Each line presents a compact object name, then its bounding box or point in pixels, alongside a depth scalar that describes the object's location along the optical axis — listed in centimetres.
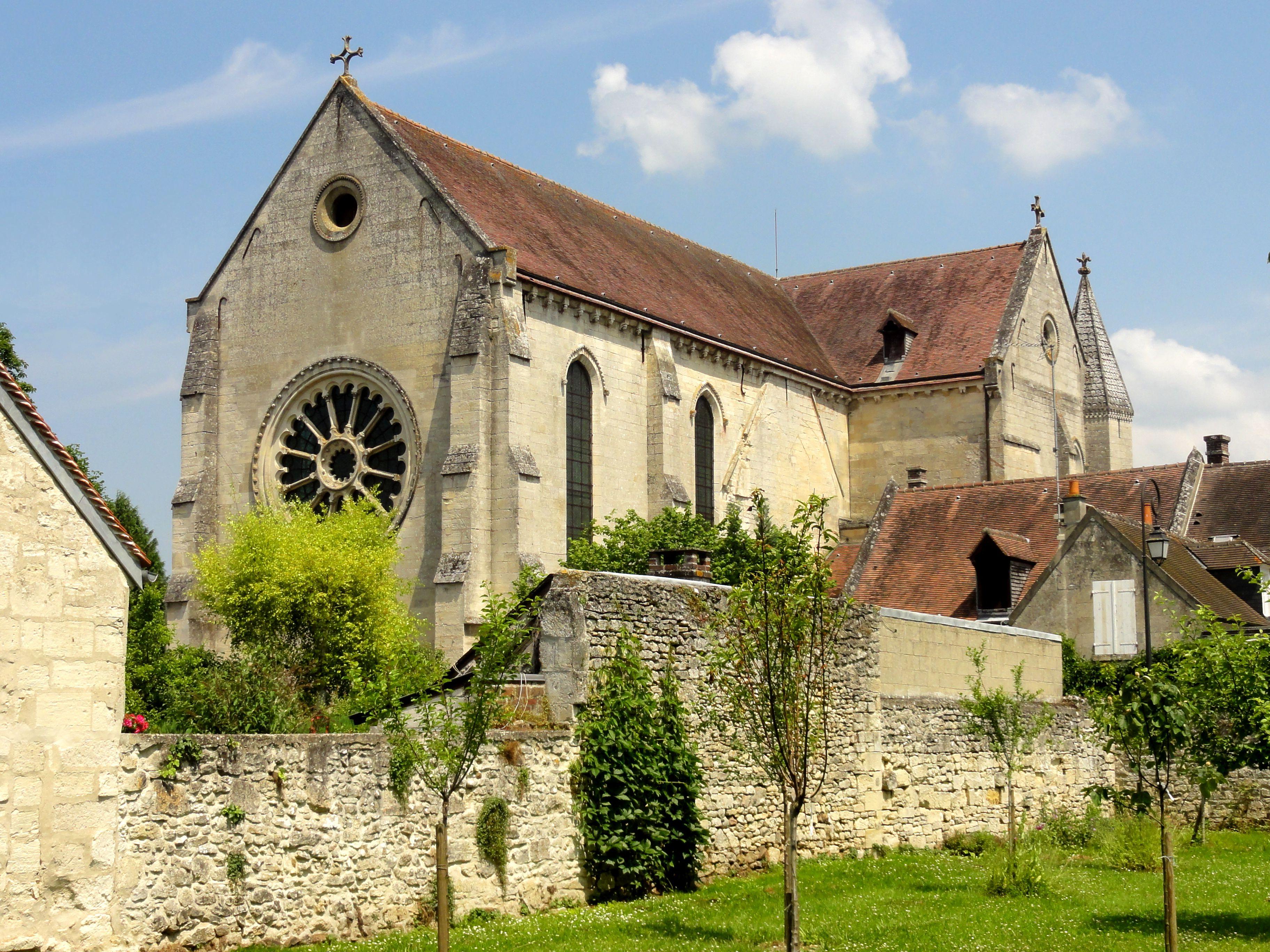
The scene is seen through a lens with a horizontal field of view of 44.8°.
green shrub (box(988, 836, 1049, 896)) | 1520
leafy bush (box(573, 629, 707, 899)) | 1422
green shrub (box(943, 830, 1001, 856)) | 1883
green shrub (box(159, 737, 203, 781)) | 1090
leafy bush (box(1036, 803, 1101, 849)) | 1962
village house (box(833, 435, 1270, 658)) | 2523
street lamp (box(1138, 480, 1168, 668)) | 2097
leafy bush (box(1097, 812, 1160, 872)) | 1772
